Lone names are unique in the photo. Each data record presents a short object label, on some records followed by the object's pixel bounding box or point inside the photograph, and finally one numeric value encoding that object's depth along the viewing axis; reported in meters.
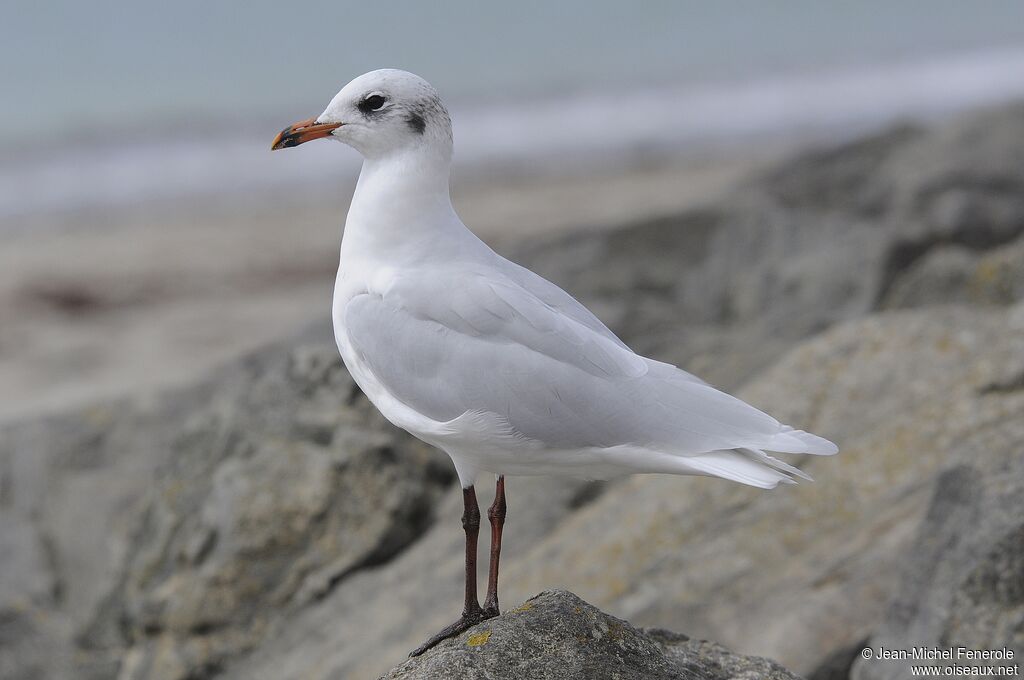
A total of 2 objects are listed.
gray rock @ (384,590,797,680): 6.25
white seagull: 6.54
